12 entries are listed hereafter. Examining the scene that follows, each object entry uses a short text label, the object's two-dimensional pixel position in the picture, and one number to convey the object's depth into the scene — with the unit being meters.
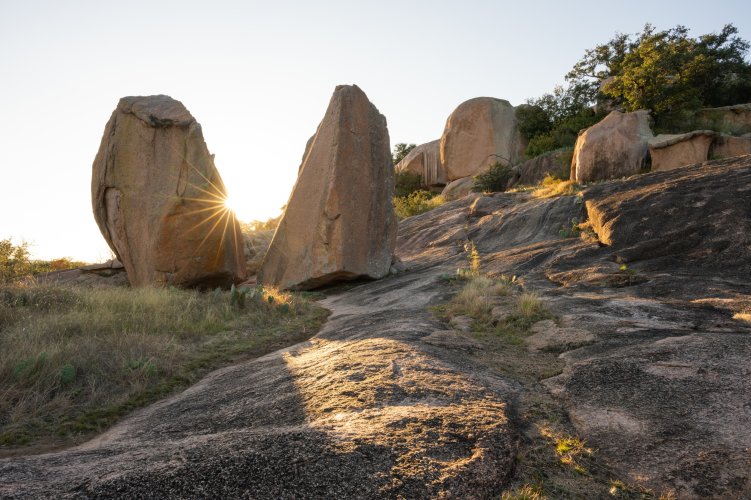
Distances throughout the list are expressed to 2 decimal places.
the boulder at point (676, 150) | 16.48
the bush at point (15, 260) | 13.45
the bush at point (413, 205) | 22.11
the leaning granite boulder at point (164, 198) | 10.51
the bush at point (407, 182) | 32.16
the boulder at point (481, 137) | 29.38
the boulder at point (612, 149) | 16.67
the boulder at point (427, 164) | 32.12
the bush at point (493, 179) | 23.41
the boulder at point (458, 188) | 27.14
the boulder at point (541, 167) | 21.69
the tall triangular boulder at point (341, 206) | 11.30
